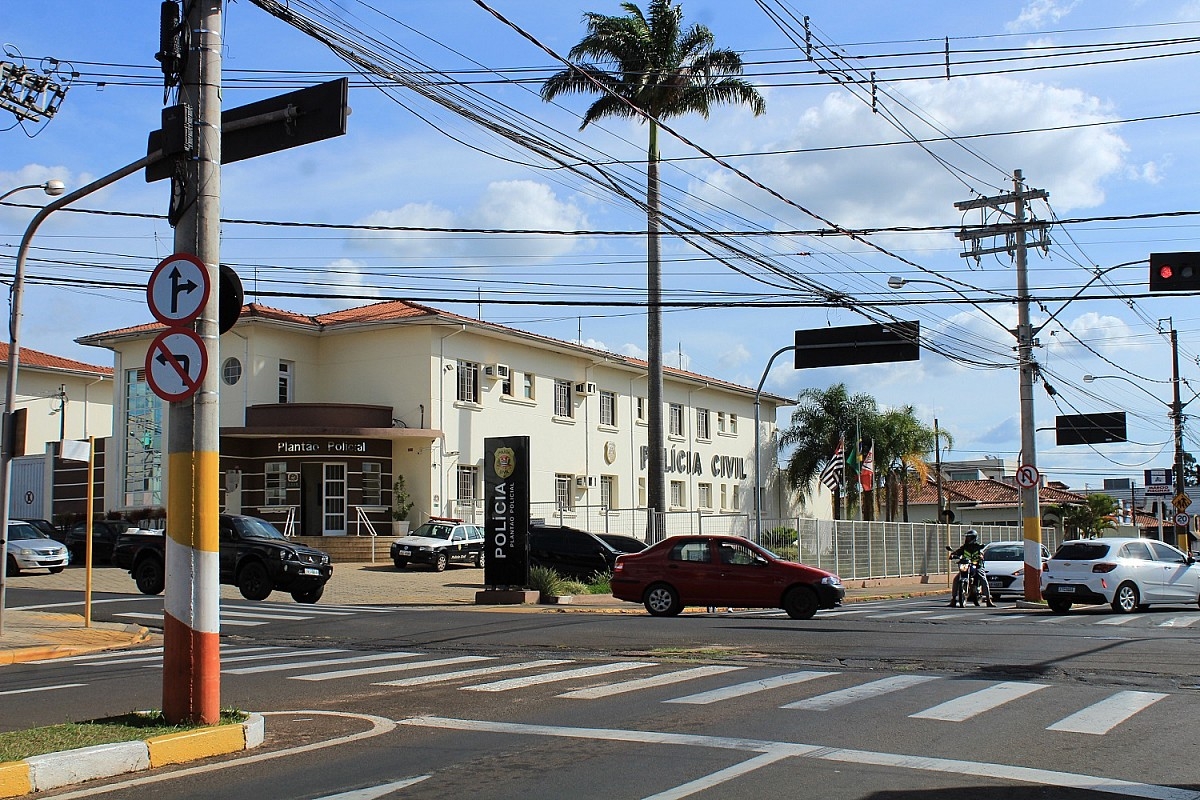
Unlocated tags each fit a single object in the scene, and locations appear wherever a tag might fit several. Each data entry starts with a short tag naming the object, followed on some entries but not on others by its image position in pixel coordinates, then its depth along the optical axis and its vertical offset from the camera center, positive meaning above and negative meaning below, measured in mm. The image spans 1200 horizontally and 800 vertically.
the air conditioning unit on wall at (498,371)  41903 +4516
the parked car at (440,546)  34625 -1244
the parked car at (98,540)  35188 -962
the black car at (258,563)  23078 -1113
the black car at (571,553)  29578 -1284
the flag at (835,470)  37594 +826
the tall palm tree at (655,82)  33906 +11893
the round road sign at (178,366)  8258 +956
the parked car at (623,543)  31234 -1135
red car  20734 -1410
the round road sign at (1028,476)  27453 +406
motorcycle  25047 -1838
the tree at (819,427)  55750 +3230
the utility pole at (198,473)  8188 +223
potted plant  38688 -137
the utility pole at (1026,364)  27203 +3020
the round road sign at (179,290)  8414 +1499
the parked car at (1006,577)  28984 -1968
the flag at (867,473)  39719 +771
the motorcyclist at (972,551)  24933 -1154
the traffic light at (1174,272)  19656 +3577
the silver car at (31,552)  31672 -1162
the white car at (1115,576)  23294 -1617
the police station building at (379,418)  38719 +2867
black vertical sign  25219 -226
